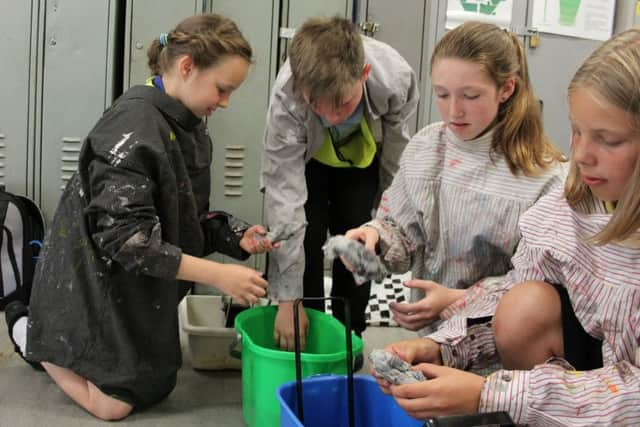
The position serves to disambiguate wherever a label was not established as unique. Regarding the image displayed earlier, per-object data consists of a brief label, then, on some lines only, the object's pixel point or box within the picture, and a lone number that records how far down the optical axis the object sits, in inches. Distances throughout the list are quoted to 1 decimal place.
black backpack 88.3
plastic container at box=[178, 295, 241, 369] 69.4
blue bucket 49.9
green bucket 53.9
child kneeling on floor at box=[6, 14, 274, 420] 57.7
